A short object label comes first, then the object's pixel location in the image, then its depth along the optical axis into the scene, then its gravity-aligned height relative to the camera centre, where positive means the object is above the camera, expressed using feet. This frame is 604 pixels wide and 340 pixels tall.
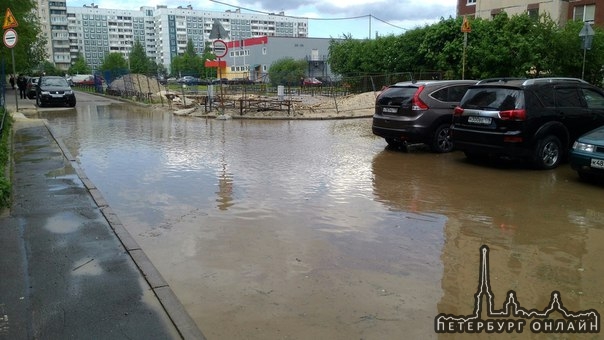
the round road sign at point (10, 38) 62.69 +5.41
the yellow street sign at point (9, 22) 60.49 +7.11
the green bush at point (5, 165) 23.47 -4.38
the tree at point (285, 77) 145.89 +1.78
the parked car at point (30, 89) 116.57 -0.98
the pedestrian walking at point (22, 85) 118.59 -0.12
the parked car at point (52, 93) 89.90 -1.44
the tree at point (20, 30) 88.72 +9.82
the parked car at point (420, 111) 38.58 -2.02
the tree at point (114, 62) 309.83 +13.58
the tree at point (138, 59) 332.19 +16.19
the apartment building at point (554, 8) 121.80 +17.96
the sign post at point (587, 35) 51.78 +4.60
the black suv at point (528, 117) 31.51 -2.07
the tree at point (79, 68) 380.58 +11.69
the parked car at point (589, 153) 27.37 -3.65
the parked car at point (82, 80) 211.45 +1.75
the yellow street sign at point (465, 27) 57.85 +6.07
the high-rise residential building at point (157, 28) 497.05 +53.36
